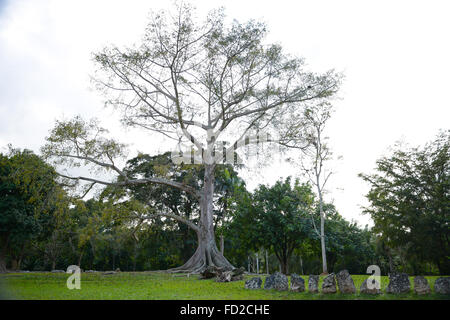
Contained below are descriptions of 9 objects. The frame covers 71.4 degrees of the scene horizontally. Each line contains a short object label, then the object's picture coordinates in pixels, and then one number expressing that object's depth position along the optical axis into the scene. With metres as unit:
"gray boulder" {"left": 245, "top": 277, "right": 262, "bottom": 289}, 9.69
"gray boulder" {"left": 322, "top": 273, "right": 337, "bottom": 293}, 7.89
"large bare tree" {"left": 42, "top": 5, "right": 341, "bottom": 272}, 16.27
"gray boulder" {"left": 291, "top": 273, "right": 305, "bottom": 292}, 8.54
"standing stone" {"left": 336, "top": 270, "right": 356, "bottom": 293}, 7.77
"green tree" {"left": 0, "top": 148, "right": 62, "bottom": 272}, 15.77
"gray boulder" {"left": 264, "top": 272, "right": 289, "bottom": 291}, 8.96
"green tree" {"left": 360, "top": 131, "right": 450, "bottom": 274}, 14.86
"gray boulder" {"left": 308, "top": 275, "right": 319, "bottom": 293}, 8.24
